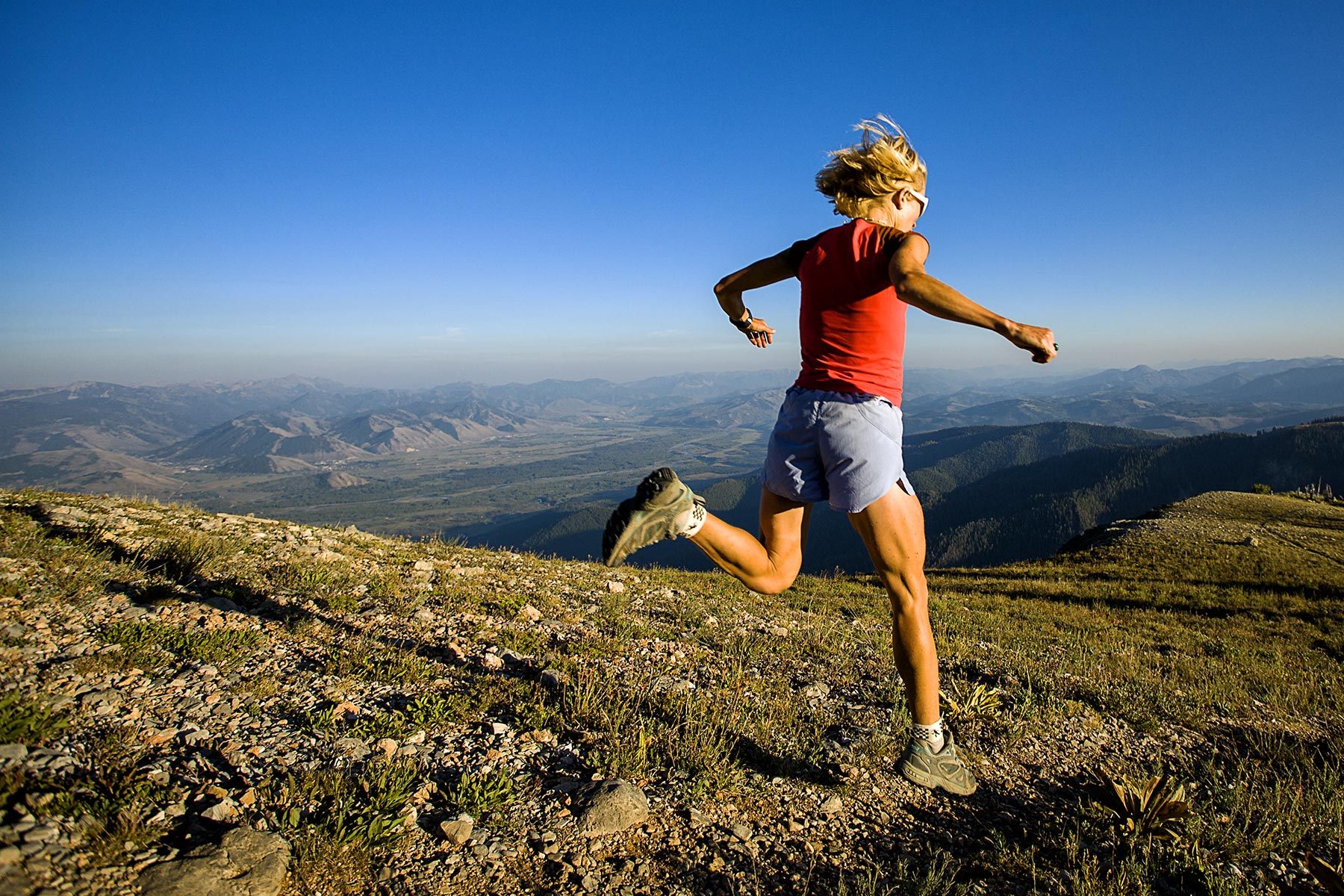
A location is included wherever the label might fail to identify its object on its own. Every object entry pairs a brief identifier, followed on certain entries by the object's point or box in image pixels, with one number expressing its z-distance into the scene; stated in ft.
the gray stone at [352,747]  9.21
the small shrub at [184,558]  16.17
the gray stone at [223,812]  7.25
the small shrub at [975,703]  13.19
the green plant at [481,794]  8.34
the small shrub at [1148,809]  9.08
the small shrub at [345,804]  7.34
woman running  9.31
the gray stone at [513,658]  14.03
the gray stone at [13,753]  7.28
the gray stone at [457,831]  7.67
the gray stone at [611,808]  8.29
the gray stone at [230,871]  6.04
